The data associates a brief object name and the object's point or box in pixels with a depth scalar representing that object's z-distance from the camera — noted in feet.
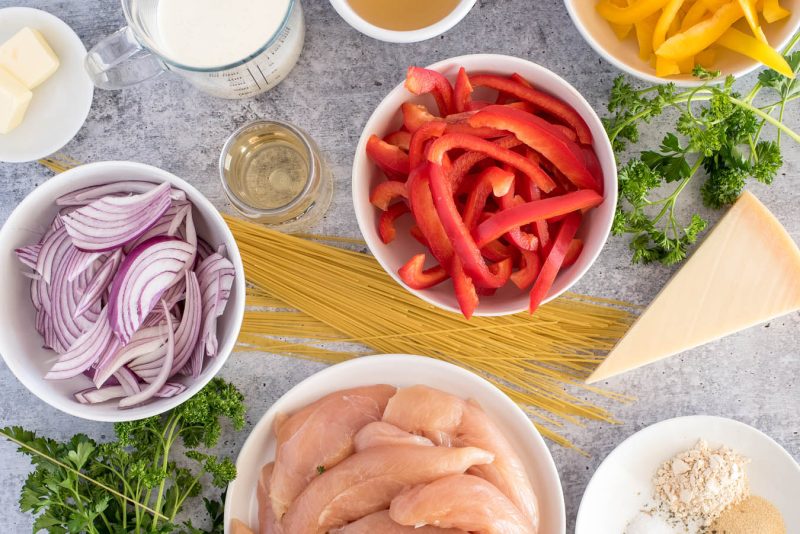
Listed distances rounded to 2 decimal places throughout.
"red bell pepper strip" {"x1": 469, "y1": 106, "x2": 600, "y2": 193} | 2.63
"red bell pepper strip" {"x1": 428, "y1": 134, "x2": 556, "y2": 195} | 2.62
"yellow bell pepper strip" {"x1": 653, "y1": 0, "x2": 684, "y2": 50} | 2.68
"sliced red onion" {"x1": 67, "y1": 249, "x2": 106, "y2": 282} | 2.65
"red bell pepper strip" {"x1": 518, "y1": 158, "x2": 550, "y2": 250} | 2.67
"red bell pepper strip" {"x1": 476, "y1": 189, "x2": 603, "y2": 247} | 2.62
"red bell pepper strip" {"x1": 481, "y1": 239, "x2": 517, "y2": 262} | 2.71
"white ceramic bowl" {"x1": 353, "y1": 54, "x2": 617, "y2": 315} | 2.69
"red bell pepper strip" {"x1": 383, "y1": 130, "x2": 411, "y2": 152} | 2.76
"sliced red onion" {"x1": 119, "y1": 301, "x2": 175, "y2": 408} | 2.67
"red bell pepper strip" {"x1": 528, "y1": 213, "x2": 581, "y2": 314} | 2.65
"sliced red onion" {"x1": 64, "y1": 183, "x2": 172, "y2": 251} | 2.64
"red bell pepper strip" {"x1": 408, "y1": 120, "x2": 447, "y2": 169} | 2.65
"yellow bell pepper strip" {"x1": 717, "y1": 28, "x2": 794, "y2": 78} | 2.67
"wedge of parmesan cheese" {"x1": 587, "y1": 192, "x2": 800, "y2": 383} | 2.90
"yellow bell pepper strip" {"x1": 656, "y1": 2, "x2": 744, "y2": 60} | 2.69
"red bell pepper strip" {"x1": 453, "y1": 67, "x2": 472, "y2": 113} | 2.70
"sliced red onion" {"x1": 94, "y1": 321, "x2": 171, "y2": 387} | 2.67
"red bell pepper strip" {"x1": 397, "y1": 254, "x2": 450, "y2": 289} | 2.68
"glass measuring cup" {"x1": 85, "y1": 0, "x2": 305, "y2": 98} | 2.69
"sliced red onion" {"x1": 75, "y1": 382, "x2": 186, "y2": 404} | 2.68
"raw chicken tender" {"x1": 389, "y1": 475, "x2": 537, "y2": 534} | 2.69
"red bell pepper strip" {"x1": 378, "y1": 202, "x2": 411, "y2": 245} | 2.76
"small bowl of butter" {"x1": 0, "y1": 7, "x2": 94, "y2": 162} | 2.89
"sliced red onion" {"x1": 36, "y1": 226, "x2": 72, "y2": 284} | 2.66
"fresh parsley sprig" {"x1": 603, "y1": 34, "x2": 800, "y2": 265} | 2.76
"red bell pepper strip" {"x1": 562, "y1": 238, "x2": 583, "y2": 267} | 2.73
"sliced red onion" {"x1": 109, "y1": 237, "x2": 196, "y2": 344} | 2.64
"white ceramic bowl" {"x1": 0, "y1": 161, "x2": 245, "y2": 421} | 2.64
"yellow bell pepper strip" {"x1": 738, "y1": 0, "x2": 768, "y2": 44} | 2.66
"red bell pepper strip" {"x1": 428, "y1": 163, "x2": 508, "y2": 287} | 2.61
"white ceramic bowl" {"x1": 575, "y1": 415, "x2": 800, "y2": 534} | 2.91
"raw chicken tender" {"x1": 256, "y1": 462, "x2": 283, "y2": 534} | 2.84
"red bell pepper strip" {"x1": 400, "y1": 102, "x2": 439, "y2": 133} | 2.71
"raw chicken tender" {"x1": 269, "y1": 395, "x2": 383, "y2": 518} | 2.82
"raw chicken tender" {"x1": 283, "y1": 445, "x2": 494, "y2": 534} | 2.74
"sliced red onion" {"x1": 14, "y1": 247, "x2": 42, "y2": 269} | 2.66
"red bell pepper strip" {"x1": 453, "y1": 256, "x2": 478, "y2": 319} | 2.66
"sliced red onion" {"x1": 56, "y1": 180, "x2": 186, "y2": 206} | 2.67
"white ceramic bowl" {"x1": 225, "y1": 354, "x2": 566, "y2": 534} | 2.86
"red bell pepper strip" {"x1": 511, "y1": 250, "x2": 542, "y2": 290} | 2.69
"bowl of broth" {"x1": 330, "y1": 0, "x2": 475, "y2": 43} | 2.77
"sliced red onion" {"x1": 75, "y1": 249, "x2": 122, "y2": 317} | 2.67
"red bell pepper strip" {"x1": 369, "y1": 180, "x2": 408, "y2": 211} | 2.72
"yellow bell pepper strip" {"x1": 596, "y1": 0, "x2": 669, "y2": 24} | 2.69
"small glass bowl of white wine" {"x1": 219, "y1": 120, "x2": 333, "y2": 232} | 2.90
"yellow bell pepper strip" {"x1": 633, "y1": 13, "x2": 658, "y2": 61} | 2.75
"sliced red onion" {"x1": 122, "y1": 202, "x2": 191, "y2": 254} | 2.69
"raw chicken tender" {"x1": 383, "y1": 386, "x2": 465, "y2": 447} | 2.81
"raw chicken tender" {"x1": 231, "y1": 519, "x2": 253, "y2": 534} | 2.84
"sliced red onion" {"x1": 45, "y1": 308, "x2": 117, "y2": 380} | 2.66
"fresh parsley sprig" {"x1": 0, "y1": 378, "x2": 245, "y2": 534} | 2.73
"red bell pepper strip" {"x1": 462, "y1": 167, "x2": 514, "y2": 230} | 2.63
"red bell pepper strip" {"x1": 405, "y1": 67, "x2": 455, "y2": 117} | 2.66
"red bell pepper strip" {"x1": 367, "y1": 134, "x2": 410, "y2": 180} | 2.72
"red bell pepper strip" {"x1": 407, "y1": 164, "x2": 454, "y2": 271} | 2.65
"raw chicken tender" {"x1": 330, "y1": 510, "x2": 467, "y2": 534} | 2.74
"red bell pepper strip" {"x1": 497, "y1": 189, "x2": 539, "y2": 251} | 2.65
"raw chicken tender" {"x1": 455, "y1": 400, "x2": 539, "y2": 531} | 2.79
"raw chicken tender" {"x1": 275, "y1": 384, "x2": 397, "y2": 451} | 2.84
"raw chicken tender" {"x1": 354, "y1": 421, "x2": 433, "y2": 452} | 2.77
